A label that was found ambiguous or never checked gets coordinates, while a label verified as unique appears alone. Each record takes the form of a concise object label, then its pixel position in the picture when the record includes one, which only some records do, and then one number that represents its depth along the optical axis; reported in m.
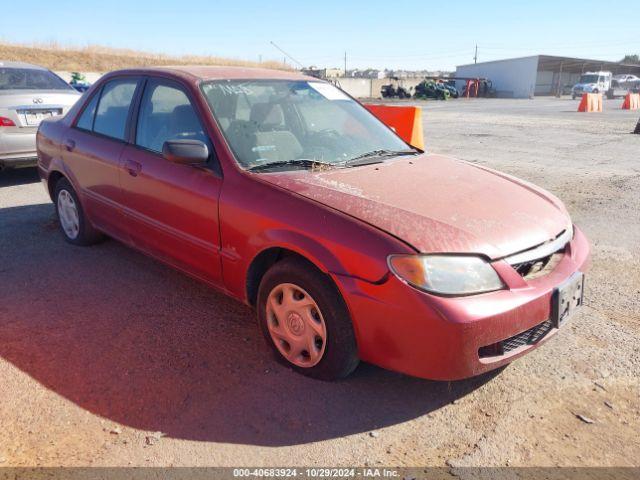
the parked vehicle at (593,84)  45.11
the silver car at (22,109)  6.74
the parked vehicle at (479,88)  49.75
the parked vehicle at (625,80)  55.53
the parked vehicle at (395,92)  42.62
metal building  53.03
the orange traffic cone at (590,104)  25.31
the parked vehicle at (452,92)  44.16
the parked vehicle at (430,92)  41.97
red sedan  2.32
